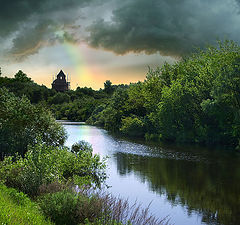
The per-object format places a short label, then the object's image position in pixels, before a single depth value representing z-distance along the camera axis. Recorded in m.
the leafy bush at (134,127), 57.50
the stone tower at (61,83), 178.25
